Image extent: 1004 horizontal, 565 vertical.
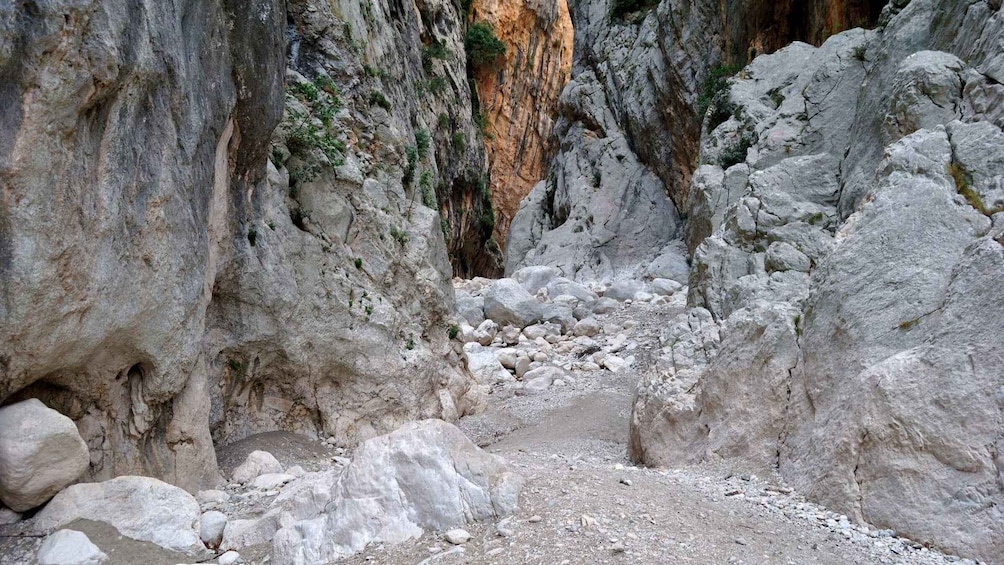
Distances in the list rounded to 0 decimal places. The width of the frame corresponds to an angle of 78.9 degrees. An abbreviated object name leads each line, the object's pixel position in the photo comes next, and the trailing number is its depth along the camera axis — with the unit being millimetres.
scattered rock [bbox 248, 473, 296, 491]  7207
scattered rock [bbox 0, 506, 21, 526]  5228
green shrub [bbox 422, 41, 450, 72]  27797
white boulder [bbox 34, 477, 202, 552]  5336
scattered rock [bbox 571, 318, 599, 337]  20328
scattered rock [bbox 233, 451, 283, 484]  7590
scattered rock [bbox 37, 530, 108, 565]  4758
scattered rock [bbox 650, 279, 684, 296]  24344
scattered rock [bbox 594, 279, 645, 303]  24500
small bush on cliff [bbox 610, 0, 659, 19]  33969
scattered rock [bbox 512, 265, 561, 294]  27705
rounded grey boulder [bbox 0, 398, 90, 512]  5074
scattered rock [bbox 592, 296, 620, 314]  22625
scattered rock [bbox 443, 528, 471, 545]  4879
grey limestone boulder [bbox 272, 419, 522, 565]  5078
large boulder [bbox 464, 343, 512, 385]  17000
